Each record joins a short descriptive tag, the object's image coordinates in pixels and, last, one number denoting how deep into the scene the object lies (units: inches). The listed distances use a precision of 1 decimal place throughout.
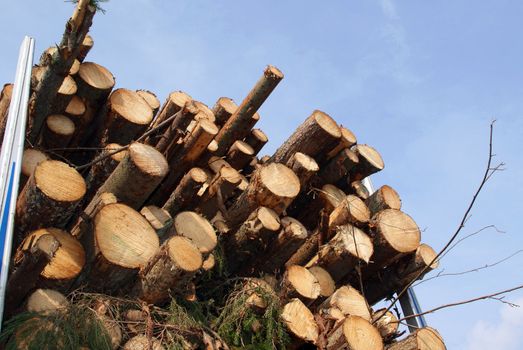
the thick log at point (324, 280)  181.9
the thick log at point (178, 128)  191.6
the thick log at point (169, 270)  141.0
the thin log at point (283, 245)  179.8
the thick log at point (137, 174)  158.7
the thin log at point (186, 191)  182.1
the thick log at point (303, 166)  193.8
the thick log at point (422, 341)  160.1
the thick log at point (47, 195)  139.2
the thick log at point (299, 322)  159.3
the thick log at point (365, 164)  218.8
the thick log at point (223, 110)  225.9
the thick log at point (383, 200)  208.0
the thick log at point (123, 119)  190.5
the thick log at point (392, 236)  191.8
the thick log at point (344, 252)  183.8
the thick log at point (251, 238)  177.0
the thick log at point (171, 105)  214.7
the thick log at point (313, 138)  201.0
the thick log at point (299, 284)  168.1
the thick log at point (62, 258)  137.3
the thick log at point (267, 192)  182.4
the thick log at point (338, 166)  212.4
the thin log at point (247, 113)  207.5
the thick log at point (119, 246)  141.9
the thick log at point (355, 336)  152.6
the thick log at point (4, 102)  181.8
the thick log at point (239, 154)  214.7
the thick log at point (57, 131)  179.6
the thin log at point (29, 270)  123.7
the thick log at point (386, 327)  177.2
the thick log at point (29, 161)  160.9
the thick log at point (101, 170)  179.8
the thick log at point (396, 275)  201.6
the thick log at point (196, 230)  163.2
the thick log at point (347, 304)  172.0
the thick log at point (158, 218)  167.3
